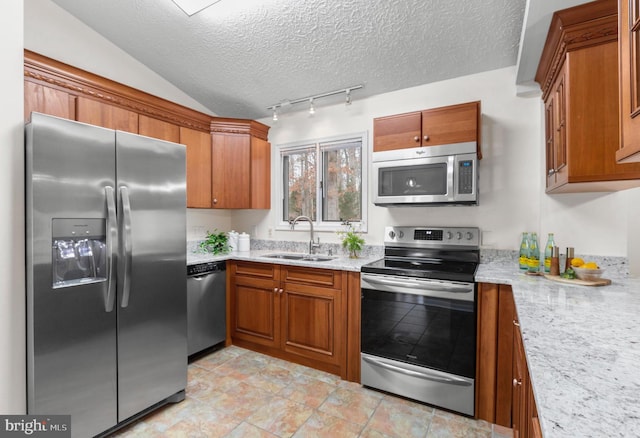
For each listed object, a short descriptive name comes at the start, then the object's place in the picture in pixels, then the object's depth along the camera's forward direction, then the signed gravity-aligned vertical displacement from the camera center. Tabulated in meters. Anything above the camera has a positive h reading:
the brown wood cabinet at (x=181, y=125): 2.23 +0.83
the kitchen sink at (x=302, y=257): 3.08 -0.40
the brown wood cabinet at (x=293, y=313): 2.49 -0.82
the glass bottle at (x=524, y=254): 2.12 -0.25
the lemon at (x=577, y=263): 1.85 -0.26
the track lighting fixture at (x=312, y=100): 2.94 +1.21
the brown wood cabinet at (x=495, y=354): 1.90 -0.83
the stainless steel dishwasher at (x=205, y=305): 2.69 -0.78
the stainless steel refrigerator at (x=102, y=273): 1.56 -0.31
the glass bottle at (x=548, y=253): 2.03 -0.23
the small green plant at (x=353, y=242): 2.93 -0.22
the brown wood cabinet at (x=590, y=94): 1.56 +0.63
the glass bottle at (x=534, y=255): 2.05 -0.24
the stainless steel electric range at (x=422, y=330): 2.00 -0.76
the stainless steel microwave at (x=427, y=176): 2.29 +0.33
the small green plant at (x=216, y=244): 3.41 -0.28
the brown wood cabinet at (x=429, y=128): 2.30 +0.70
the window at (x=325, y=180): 3.25 +0.41
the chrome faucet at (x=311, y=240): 3.26 -0.23
